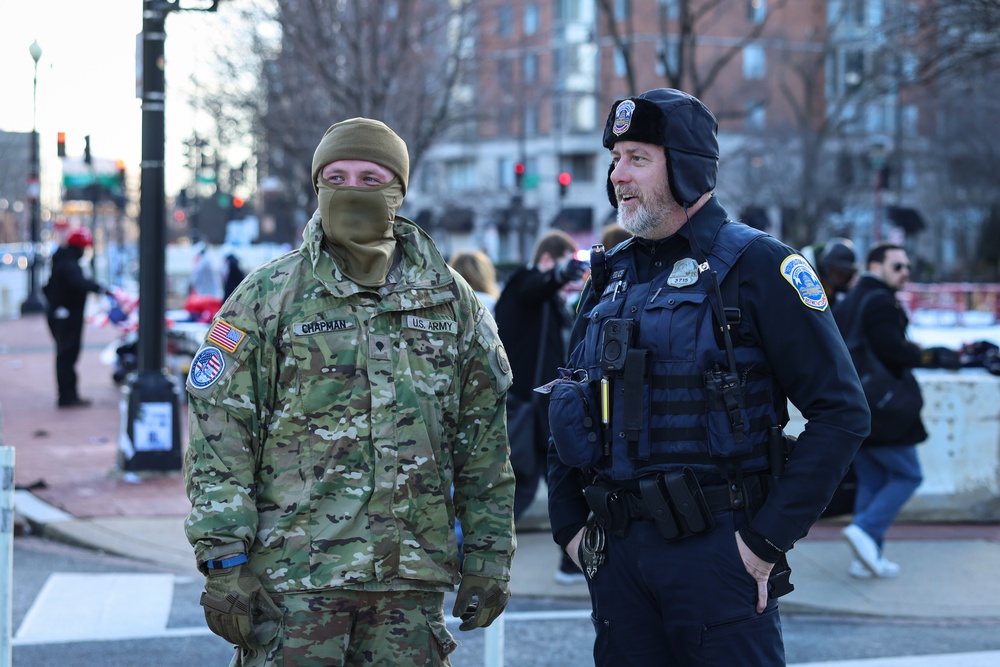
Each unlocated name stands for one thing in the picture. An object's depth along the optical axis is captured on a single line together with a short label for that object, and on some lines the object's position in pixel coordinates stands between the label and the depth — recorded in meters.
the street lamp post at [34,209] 29.25
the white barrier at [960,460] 8.52
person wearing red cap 13.77
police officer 3.05
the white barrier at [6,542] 4.25
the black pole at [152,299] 9.34
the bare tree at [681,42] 20.42
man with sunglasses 6.71
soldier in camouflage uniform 3.01
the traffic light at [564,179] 32.90
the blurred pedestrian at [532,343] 6.65
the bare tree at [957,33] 11.48
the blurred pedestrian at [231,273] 16.02
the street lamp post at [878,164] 28.34
